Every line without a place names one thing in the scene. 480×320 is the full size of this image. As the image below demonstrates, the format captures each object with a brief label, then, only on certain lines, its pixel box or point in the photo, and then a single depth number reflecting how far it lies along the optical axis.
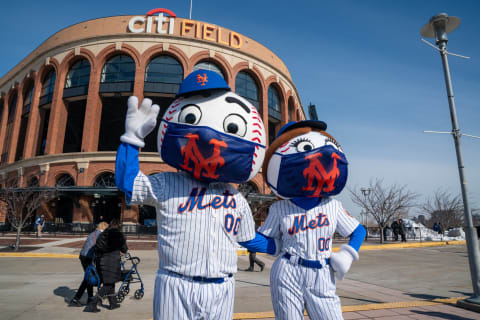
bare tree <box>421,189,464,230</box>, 27.09
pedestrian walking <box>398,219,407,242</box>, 19.93
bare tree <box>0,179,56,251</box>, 14.68
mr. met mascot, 2.20
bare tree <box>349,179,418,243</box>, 20.41
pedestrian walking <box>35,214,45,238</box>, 18.72
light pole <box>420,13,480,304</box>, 5.37
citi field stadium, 22.20
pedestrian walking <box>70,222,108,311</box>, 5.66
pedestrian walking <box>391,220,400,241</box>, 21.92
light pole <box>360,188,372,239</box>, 21.05
